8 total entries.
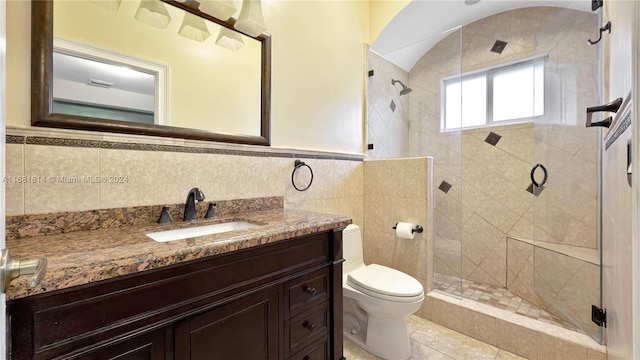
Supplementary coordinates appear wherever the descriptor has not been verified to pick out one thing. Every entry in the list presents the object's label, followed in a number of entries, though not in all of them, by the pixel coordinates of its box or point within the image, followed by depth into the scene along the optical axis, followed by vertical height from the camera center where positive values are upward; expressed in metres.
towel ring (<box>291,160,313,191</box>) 1.86 +0.08
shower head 2.59 +0.87
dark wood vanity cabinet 0.66 -0.42
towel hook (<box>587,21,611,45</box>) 1.43 +0.83
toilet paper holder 2.15 -0.40
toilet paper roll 2.13 -0.41
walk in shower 1.88 +0.24
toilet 1.58 -0.76
